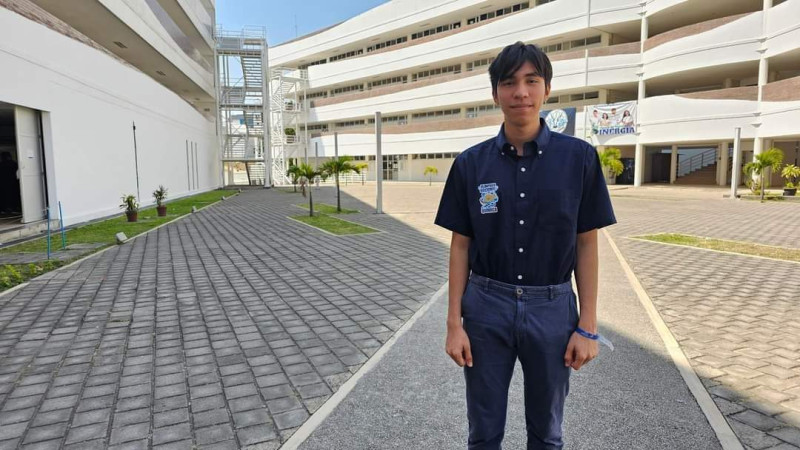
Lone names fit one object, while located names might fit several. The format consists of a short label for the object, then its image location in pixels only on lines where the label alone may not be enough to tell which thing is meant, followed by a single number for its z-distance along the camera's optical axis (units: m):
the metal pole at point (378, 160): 18.53
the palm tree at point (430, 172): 46.84
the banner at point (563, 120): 32.59
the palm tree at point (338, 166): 18.48
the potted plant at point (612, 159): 28.84
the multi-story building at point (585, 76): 28.77
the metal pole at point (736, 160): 24.15
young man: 1.97
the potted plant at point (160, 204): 16.94
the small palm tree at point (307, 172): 19.25
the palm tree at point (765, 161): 22.78
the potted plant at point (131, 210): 15.30
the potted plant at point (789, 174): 22.48
